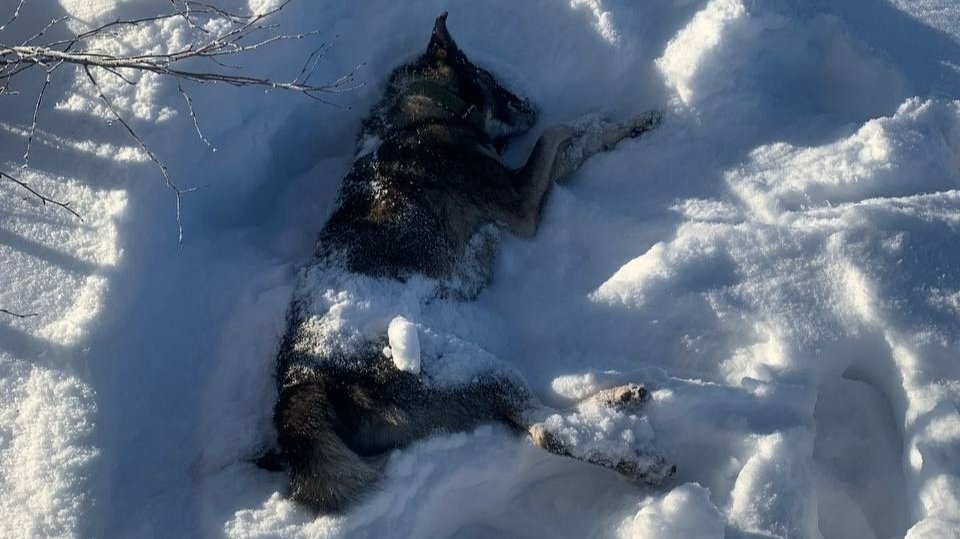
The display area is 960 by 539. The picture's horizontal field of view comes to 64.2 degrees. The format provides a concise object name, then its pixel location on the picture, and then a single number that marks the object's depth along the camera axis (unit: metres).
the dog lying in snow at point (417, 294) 3.31
